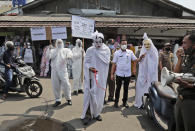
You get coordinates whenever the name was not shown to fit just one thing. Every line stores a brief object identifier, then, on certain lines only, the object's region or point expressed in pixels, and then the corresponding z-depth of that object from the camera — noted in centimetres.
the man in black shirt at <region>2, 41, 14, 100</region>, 538
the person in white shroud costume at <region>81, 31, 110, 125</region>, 397
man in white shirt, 486
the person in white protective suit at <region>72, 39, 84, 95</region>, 640
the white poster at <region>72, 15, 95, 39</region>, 633
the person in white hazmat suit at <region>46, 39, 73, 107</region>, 490
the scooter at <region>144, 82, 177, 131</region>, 325
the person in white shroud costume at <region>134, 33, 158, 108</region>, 482
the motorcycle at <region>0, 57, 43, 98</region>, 557
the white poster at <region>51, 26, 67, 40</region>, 813
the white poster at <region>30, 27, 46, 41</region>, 784
